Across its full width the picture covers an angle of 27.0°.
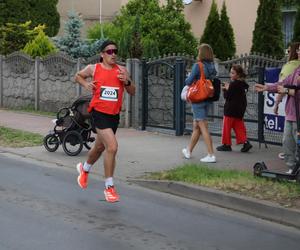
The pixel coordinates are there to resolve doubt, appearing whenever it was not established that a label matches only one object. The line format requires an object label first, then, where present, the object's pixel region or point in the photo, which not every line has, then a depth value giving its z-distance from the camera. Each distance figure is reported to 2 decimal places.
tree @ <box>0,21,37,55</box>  22.75
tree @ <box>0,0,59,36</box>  28.72
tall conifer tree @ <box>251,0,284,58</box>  18.98
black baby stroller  10.89
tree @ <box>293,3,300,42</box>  18.02
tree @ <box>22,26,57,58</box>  20.30
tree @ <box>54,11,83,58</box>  20.19
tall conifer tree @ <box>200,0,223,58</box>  20.62
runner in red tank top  7.55
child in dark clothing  11.05
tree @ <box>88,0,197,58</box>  20.75
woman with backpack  9.92
